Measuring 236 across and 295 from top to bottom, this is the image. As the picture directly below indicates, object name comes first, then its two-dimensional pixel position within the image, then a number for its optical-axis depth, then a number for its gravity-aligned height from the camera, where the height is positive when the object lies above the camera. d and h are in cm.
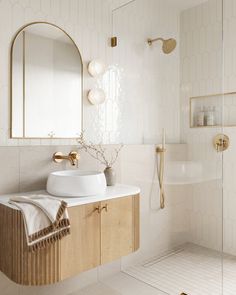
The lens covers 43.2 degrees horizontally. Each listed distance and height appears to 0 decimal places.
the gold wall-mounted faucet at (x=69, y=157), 212 -11
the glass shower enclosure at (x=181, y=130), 224 +9
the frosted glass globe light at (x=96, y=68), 239 +60
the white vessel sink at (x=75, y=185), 182 -27
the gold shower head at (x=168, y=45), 238 +78
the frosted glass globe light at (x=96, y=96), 240 +37
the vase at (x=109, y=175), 227 -26
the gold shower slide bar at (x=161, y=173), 250 -27
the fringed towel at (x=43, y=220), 155 -42
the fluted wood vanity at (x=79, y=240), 161 -60
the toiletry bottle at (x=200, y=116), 226 +19
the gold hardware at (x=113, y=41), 257 +86
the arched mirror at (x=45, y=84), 201 +41
